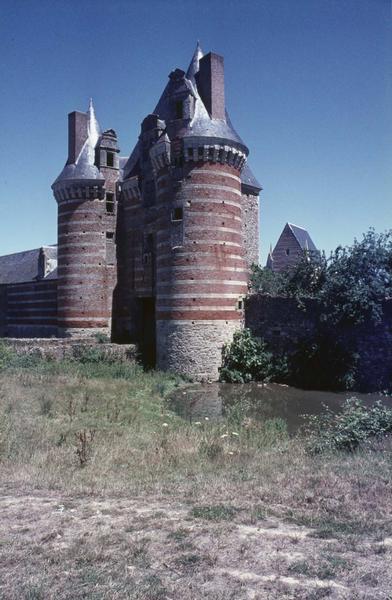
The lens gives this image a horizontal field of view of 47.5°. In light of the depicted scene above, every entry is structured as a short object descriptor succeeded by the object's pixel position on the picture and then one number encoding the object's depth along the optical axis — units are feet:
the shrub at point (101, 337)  75.93
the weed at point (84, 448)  24.74
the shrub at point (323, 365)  60.64
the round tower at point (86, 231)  78.28
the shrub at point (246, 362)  64.69
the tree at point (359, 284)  58.80
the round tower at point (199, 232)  64.28
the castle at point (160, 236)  64.54
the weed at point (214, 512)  17.75
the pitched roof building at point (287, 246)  128.36
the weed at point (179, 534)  15.94
